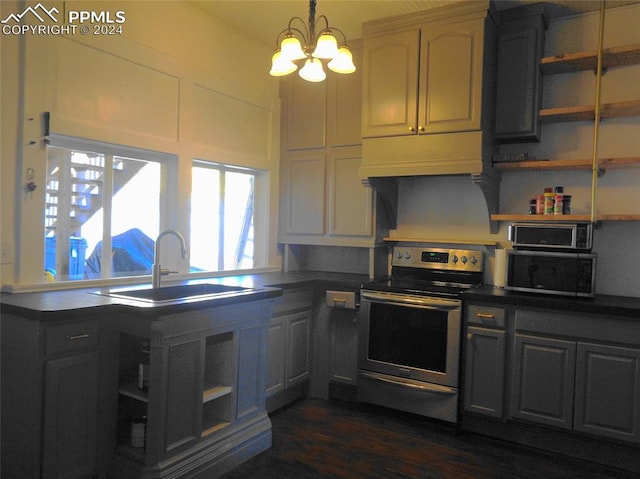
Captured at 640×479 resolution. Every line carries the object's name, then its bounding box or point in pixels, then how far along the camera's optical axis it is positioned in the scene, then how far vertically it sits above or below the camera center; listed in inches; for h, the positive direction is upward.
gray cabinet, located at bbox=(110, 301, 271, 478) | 82.7 -31.4
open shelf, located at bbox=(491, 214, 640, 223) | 107.1 +6.0
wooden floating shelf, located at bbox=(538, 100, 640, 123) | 109.8 +31.9
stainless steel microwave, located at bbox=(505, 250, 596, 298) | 107.0 -7.0
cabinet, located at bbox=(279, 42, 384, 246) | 142.2 +21.5
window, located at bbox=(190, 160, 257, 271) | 135.6 +4.0
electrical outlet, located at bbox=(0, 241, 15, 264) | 90.6 -6.0
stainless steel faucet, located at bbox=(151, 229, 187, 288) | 101.7 -8.5
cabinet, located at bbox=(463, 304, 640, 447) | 97.5 -28.2
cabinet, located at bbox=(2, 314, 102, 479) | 76.0 -28.9
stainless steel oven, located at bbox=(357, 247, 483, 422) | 114.6 -26.3
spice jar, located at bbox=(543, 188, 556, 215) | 115.3 +9.9
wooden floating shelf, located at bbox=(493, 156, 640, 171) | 109.4 +19.2
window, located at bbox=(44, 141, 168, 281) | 102.3 +3.5
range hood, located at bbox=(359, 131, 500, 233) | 117.9 +20.6
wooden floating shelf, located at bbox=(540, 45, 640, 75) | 109.8 +44.6
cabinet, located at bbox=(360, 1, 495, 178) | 117.1 +38.2
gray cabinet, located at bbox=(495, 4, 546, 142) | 118.0 +42.7
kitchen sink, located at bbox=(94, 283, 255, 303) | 94.5 -14.1
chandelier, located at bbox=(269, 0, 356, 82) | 84.8 +33.1
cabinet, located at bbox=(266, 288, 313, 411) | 121.3 -31.2
